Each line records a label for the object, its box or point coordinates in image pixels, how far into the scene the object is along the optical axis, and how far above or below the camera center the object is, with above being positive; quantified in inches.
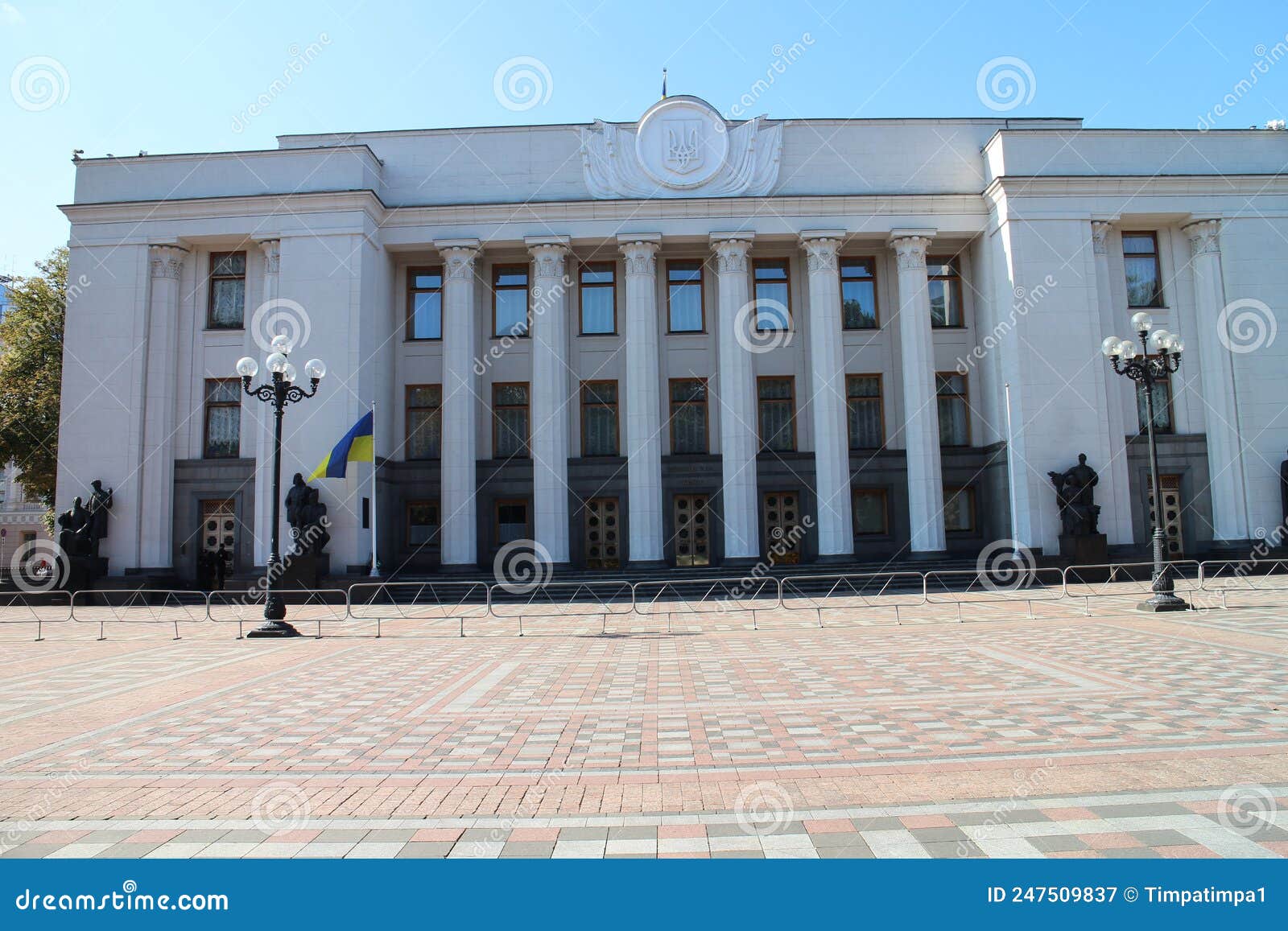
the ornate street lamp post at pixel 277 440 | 636.7 +87.9
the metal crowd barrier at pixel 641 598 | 771.4 -67.9
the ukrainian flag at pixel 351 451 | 956.0 +112.7
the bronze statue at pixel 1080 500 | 1008.2 +36.0
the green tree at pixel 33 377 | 1283.2 +283.9
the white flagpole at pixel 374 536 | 1012.5 +9.3
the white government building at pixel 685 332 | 1082.1 +292.3
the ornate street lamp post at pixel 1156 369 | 647.8 +141.9
